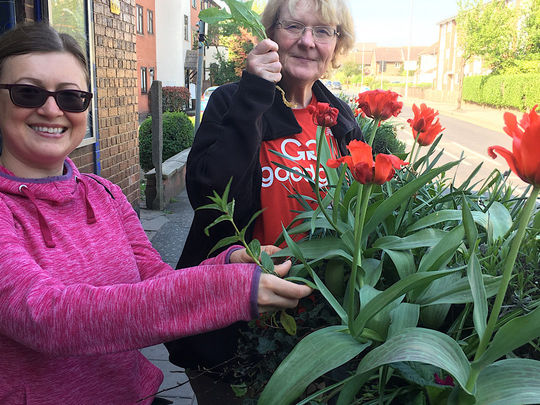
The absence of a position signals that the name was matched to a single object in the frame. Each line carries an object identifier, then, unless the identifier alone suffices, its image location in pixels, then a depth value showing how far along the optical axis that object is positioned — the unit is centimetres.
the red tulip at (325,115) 134
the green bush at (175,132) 904
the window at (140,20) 2414
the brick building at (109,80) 418
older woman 158
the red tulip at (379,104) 150
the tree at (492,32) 2905
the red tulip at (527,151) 68
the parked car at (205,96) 1988
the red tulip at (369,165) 90
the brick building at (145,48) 2409
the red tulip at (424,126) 161
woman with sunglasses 93
